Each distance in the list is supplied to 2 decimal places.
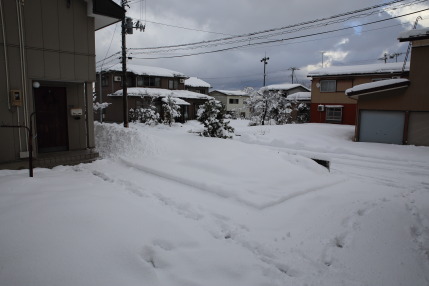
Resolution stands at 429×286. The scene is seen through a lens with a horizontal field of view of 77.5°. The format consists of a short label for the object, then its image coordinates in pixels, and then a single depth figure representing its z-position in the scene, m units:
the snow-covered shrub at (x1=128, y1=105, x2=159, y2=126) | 24.16
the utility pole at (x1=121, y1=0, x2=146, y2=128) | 16.09
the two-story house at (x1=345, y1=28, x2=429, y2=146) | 14.24
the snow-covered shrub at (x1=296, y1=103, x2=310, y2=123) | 29.19
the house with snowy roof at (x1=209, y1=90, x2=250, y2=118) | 45.94
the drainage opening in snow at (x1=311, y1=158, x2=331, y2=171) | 8.98
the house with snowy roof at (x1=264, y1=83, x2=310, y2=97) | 35.50
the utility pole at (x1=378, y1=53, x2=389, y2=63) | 42.76
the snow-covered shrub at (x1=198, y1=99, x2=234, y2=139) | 11.78
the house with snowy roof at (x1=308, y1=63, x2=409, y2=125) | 22.64
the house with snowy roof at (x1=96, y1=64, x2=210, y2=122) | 28.20
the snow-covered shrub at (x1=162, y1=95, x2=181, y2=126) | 24.75
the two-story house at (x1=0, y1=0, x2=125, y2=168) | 6.86
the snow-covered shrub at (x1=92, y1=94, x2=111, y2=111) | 23.97
